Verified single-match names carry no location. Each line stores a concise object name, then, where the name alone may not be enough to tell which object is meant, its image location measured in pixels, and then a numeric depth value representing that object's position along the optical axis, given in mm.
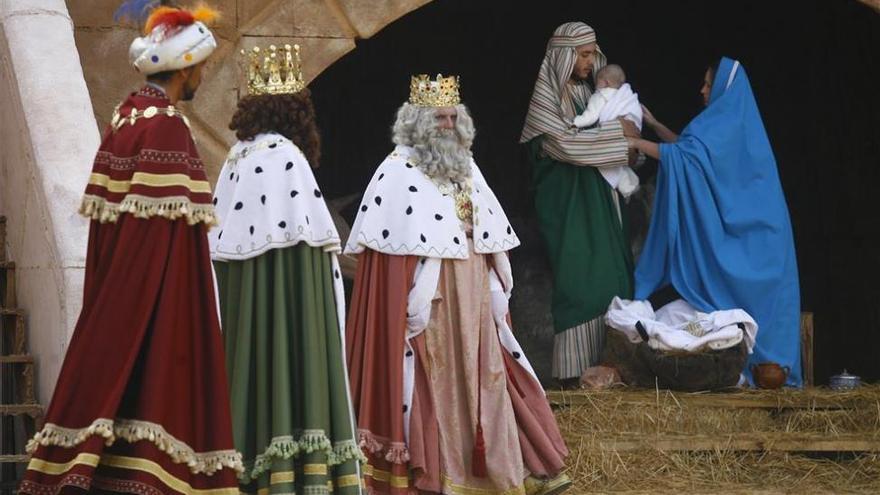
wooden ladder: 13233
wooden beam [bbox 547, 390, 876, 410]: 17216
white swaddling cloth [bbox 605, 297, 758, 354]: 17413
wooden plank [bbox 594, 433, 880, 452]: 16862
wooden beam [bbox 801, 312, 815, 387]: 19052
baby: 18515
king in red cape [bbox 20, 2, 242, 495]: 10691
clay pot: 17865
